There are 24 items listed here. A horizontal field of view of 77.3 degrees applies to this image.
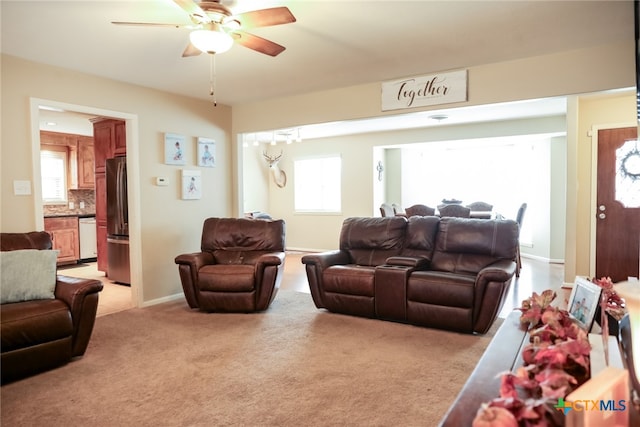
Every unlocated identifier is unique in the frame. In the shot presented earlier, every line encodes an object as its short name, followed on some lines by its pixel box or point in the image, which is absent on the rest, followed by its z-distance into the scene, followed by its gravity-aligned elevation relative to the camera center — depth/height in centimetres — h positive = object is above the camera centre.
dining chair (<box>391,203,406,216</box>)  691 -24
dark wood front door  496 -14
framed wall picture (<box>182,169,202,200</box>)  495 +19
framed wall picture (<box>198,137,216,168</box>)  515 +62
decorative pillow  276 -52
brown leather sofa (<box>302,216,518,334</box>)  339 -71
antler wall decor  916 +54
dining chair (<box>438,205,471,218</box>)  563 -21
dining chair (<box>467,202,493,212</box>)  662 -19
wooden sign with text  397 +109
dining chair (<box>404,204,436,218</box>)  614 -22
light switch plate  350 +13
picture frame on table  163 -46
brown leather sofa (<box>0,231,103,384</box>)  257 -85
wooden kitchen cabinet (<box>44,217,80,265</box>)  665 -60
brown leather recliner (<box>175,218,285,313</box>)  405 -84
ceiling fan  235 +110
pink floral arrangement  98 -52
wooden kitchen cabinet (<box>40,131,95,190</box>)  728 +78
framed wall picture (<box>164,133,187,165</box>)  474 +62
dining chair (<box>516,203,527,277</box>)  565 -29
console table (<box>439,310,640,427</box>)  118 -63
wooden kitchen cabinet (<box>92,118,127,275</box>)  543 +65
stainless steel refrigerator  533 -29
